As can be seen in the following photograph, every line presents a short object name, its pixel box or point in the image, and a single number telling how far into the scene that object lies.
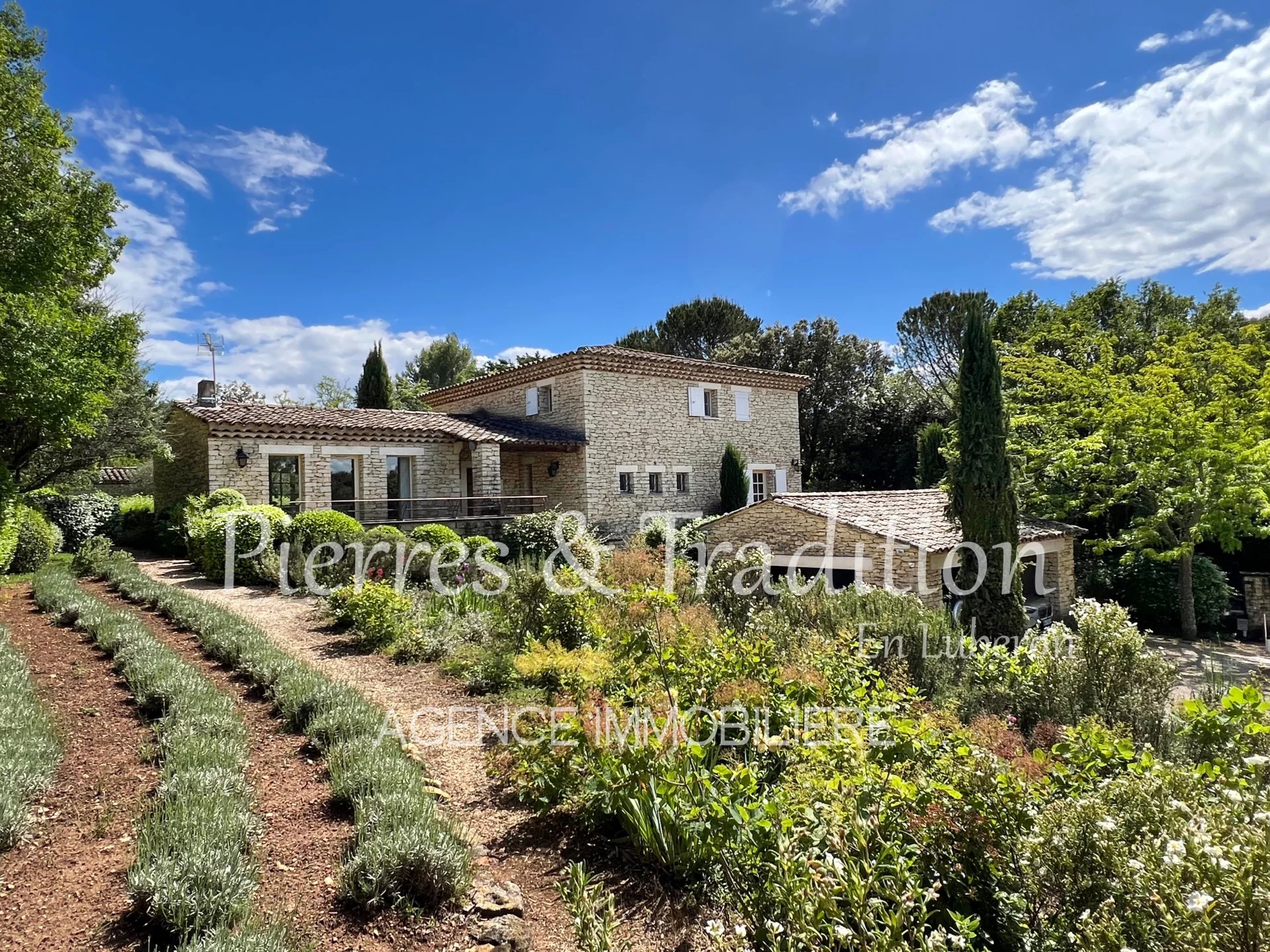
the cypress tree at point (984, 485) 11.37
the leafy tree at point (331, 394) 44.97
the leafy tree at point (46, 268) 9.23
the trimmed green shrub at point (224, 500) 14.42
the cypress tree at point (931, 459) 23.52
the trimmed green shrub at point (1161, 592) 15.03
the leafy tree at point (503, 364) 40.50
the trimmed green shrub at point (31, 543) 12.38
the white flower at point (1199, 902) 1.61
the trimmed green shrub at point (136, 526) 17.12
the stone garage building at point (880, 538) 11.41
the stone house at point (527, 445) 17.02
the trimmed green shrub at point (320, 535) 11.12
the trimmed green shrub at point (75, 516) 16.42
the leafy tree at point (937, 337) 31.06
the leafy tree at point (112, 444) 15.39
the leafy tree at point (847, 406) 30.05
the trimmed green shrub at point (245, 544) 11.67
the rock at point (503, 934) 2.69
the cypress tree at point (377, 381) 29.72
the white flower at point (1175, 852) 1.82
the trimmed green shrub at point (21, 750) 3.14
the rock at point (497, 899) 2.89
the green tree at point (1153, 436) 12.55
